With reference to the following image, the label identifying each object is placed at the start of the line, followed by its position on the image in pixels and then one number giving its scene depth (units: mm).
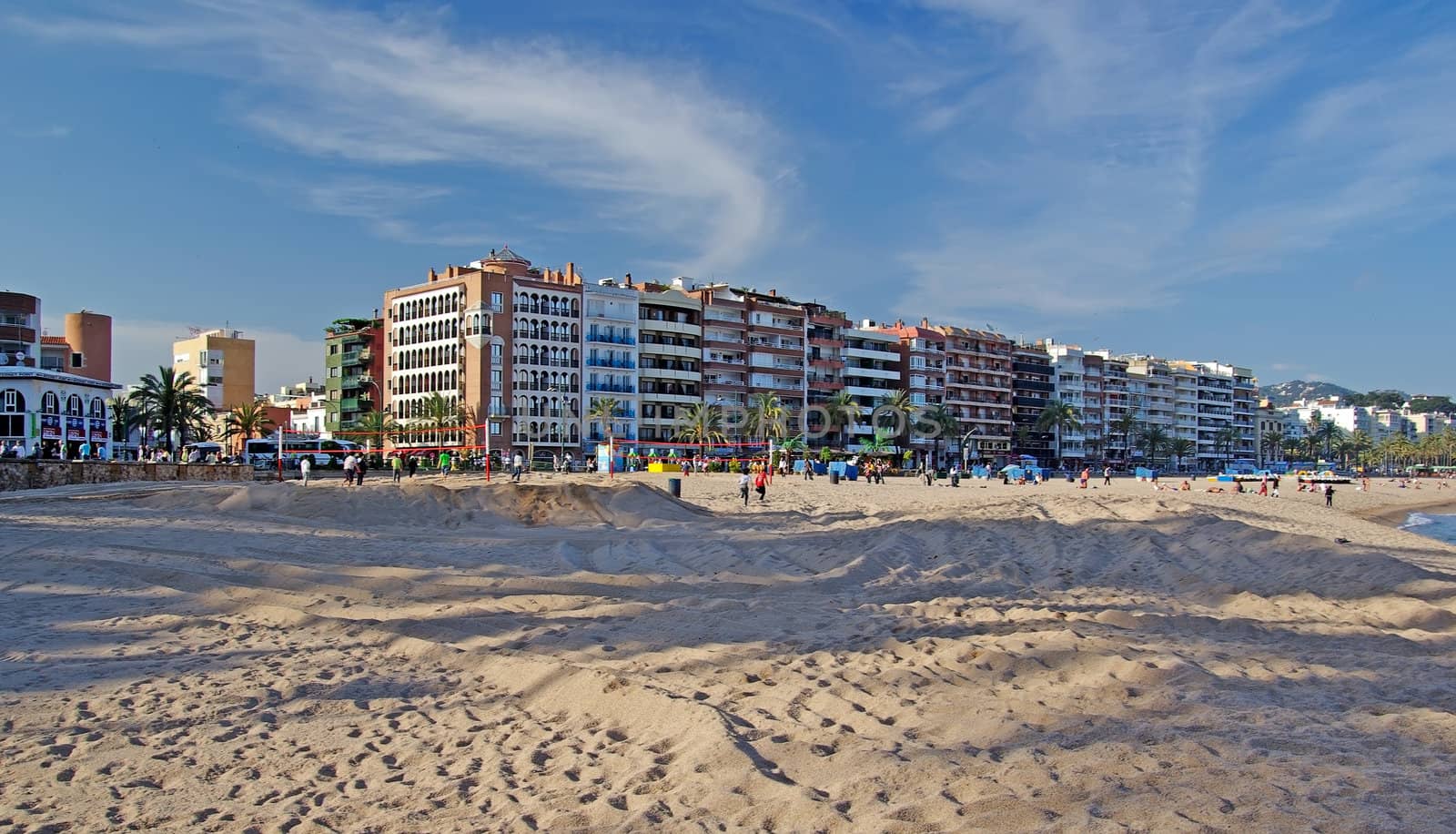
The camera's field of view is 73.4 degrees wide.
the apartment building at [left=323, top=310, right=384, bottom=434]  99812
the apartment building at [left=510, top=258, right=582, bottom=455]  89000
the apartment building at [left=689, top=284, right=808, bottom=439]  102562
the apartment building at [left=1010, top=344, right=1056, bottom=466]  138250
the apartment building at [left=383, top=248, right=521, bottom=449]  86250
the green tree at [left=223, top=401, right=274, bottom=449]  85688
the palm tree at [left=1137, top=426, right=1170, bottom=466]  154250
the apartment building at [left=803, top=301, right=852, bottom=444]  111562
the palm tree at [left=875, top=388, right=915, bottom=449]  115500
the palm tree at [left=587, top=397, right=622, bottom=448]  90112
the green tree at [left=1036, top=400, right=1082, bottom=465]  133875
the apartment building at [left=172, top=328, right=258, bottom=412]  117250
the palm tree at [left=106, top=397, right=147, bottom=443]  92538
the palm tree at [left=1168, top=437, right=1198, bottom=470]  158875
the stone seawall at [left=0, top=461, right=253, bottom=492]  39906
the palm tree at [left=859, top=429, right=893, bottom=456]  103181
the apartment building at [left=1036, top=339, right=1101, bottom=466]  141625
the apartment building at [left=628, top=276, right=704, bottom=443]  97688
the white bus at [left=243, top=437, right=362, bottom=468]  66562
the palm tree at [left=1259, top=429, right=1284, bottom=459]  187000
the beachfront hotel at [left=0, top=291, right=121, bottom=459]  67875
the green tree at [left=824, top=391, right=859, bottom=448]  106875
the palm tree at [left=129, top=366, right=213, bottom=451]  78250
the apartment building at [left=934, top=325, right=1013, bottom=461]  128625
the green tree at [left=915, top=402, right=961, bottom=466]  119375
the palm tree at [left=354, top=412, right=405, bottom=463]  86000
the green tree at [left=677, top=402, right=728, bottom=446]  95562
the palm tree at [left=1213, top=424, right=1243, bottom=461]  171875
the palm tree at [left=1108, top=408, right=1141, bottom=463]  150750
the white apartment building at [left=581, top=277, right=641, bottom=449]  94000
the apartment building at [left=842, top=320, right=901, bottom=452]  115562
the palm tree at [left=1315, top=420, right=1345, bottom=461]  195250
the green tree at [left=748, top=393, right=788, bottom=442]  99562
